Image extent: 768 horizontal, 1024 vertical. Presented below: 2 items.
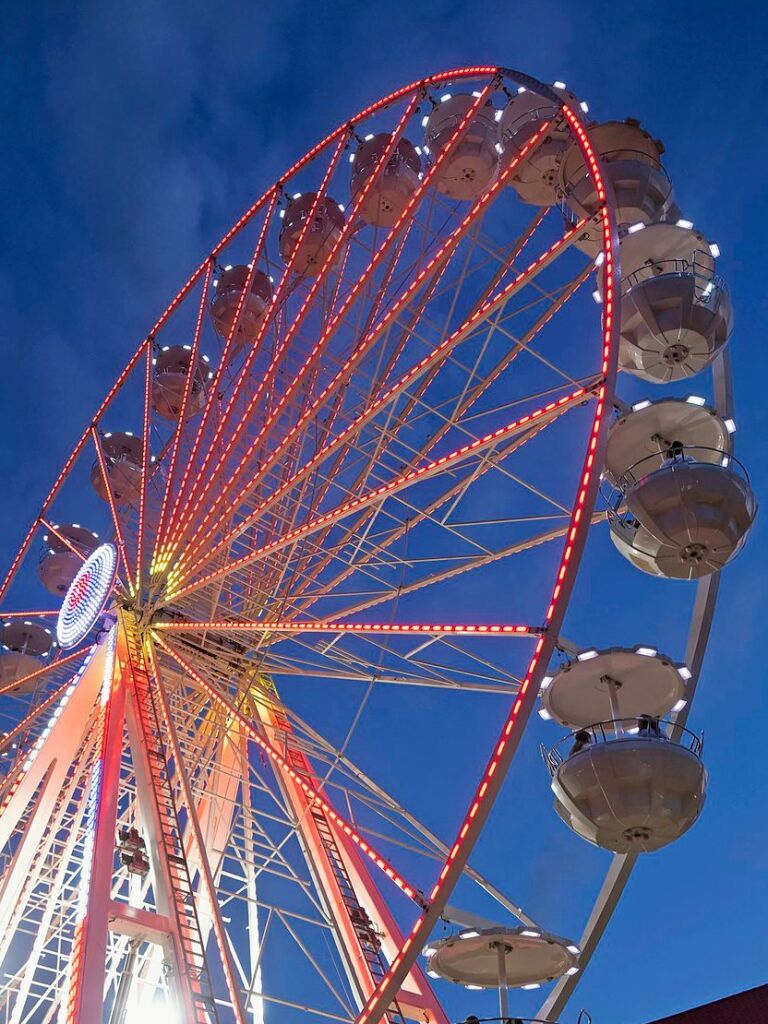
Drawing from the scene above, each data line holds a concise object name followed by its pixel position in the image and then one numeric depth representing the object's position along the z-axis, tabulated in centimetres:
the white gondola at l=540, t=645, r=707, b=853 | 802
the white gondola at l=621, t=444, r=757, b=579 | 893
